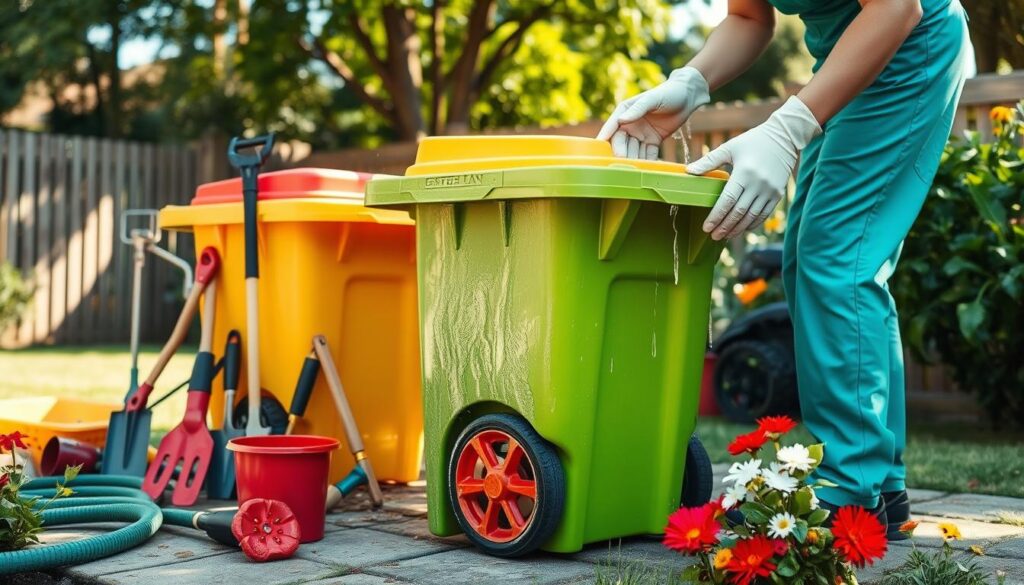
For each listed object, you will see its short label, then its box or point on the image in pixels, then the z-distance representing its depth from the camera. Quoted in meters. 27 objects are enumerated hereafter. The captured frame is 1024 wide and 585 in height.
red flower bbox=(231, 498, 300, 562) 2.35
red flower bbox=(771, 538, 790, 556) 1.79
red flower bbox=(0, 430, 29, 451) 2.36
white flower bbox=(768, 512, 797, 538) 1.79
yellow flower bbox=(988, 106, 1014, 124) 4.21
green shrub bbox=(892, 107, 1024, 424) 4.04
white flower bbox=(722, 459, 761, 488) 1.83
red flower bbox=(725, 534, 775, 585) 1.75
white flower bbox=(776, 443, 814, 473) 1.82
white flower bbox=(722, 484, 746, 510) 1.83
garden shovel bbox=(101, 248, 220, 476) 3.24
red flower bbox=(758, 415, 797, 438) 1.86
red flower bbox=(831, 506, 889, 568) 1.75
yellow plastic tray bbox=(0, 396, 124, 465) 3.30
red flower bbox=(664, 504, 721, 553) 1.79
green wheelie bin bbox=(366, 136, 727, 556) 2.28
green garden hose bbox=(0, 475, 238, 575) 2.21
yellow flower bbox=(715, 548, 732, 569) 1.77
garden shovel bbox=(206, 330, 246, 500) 3.09
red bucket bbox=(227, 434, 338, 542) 2.50
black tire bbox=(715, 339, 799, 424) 4.76
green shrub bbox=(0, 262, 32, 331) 8.53
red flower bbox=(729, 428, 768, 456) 1.86
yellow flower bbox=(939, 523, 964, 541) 1.84
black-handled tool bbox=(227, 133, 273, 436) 3.03
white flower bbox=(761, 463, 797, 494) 1.81
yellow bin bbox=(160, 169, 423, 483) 3.08
